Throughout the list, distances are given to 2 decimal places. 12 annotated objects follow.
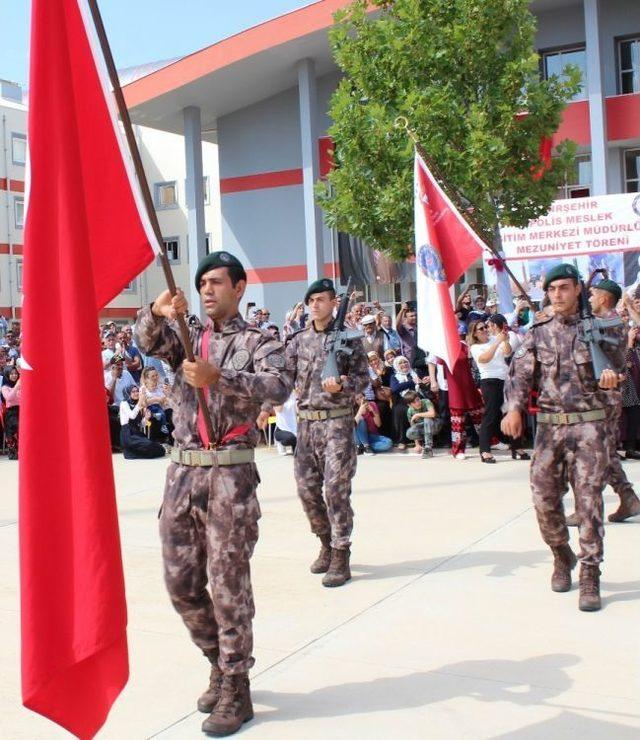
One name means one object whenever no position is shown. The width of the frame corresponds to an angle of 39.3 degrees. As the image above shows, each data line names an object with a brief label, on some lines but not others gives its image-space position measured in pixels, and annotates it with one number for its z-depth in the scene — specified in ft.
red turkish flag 9.54
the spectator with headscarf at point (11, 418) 46.21
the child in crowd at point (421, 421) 40.57
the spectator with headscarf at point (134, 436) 43.21
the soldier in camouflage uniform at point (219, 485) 12.89
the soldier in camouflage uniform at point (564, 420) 18.07
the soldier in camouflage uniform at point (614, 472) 23.94
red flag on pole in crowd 25.48
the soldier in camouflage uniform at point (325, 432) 20.53
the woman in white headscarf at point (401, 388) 42.52
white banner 57.52
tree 43.50
